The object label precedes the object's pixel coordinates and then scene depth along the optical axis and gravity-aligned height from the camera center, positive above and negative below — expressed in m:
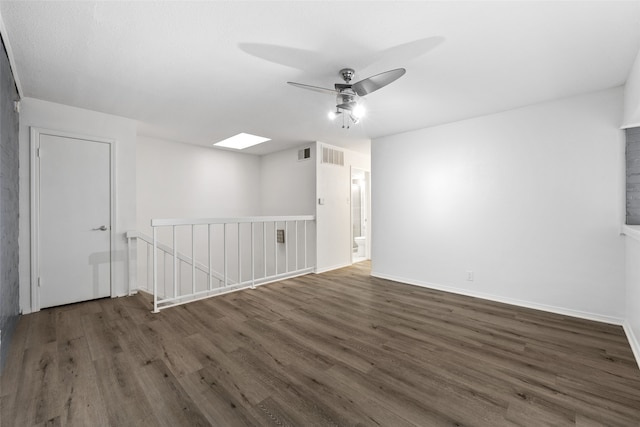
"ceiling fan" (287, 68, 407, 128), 2.03 +0.99
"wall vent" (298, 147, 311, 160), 5.27 +1.16
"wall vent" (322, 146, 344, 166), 5.21 +1.11
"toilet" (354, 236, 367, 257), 6.53 -0.77
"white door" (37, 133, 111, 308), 3.18 -0.06
